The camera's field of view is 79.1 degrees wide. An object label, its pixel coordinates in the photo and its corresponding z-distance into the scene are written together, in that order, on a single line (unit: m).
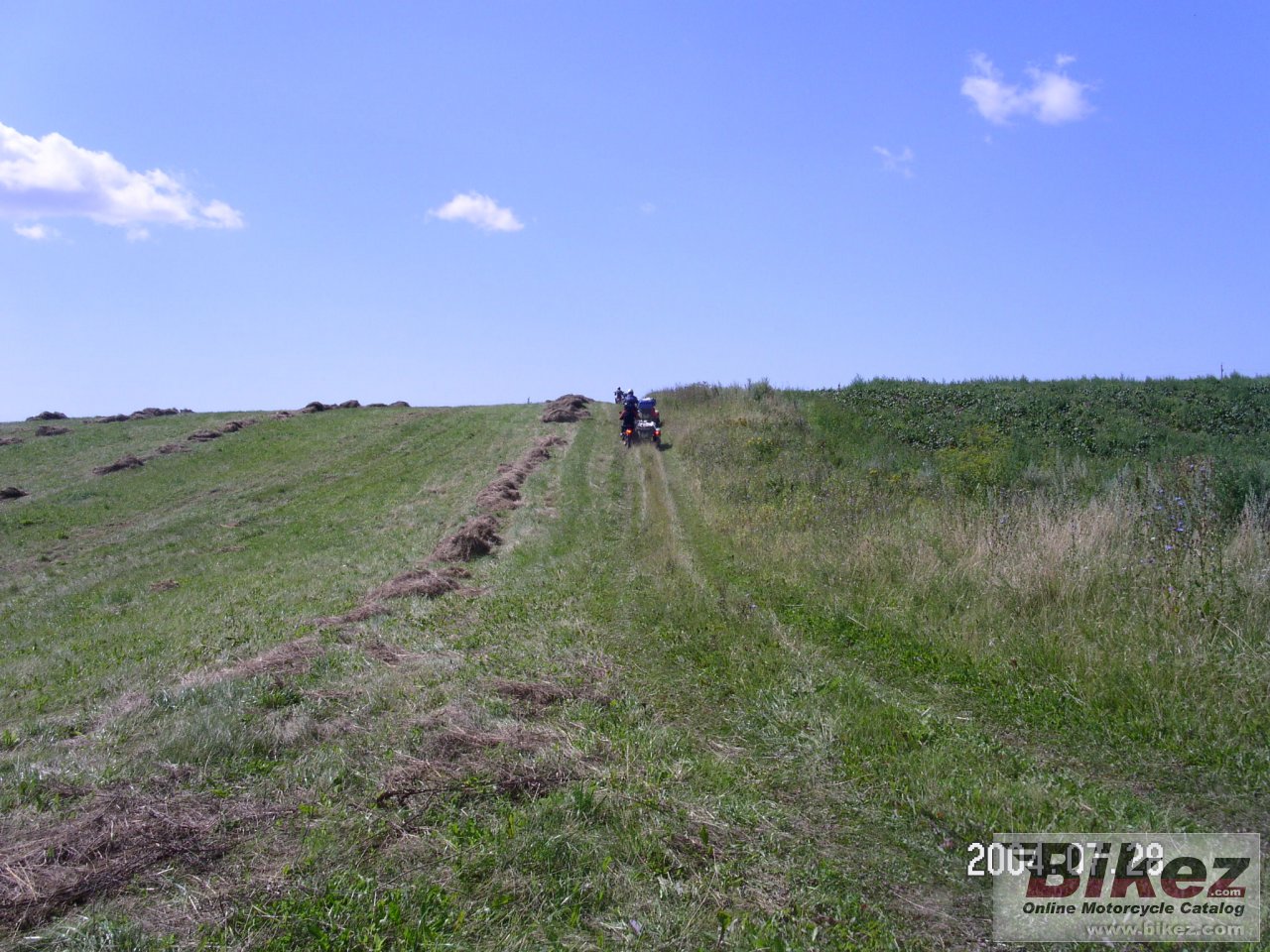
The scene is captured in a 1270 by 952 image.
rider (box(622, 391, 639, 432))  30.09
